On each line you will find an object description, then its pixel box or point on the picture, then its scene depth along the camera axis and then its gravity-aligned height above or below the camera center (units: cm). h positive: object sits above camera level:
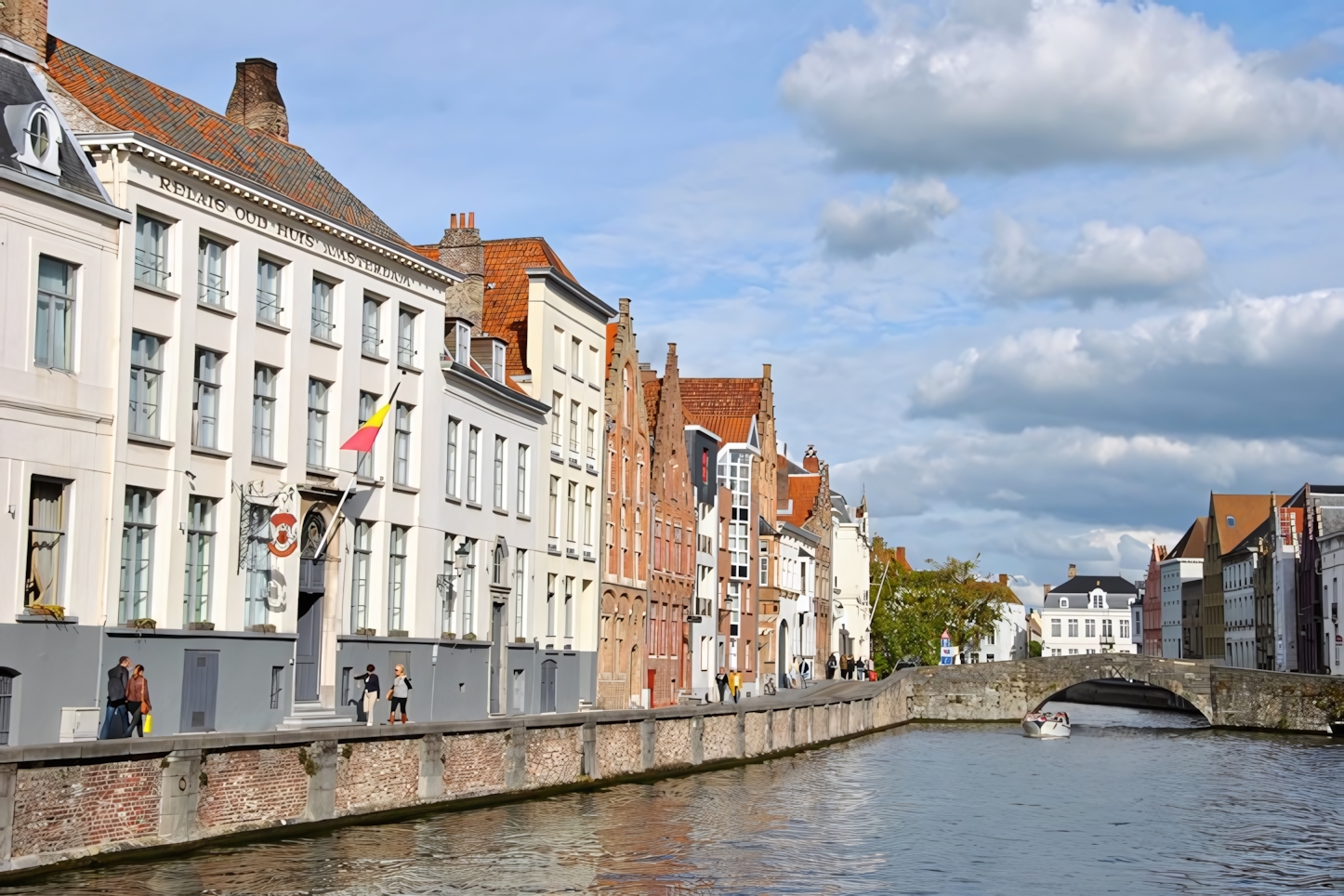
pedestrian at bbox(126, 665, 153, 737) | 2952 -74
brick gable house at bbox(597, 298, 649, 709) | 5903 +425
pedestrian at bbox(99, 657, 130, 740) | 2933 -79
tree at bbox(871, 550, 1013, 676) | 11669 +297
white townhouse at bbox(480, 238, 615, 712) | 5281 +699
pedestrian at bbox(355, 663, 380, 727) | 3672 -71
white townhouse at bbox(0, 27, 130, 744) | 2941 +427
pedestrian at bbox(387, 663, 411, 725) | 3766 -69
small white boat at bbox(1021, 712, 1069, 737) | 7731 -292
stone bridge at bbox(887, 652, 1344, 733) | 8388 -142
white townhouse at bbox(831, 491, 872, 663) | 11212 +482
